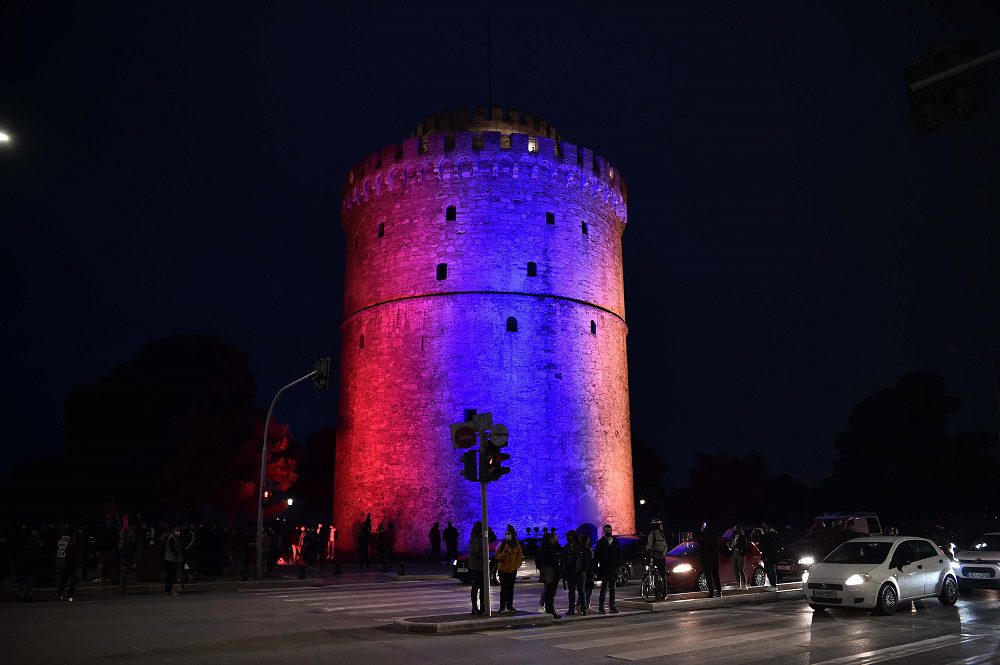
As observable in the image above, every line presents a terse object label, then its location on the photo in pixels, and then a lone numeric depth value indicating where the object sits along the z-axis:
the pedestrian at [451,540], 22.40
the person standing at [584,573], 11.90
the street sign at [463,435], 11.54
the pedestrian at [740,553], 14.83
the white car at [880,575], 10.69
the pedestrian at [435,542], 22.78
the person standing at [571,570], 11.90
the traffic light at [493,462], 11.14
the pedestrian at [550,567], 11.35
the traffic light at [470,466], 11.24
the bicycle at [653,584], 13.02
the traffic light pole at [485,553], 10.42
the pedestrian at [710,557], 13.33
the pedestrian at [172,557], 14.70
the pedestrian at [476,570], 10.90
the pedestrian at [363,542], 23.19
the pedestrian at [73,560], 13.84
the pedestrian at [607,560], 12.41
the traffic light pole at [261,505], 17.86
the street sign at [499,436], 11.33
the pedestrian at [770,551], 15.04
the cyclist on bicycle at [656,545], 13.55
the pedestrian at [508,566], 11.14
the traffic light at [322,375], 18.66
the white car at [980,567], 13.38
